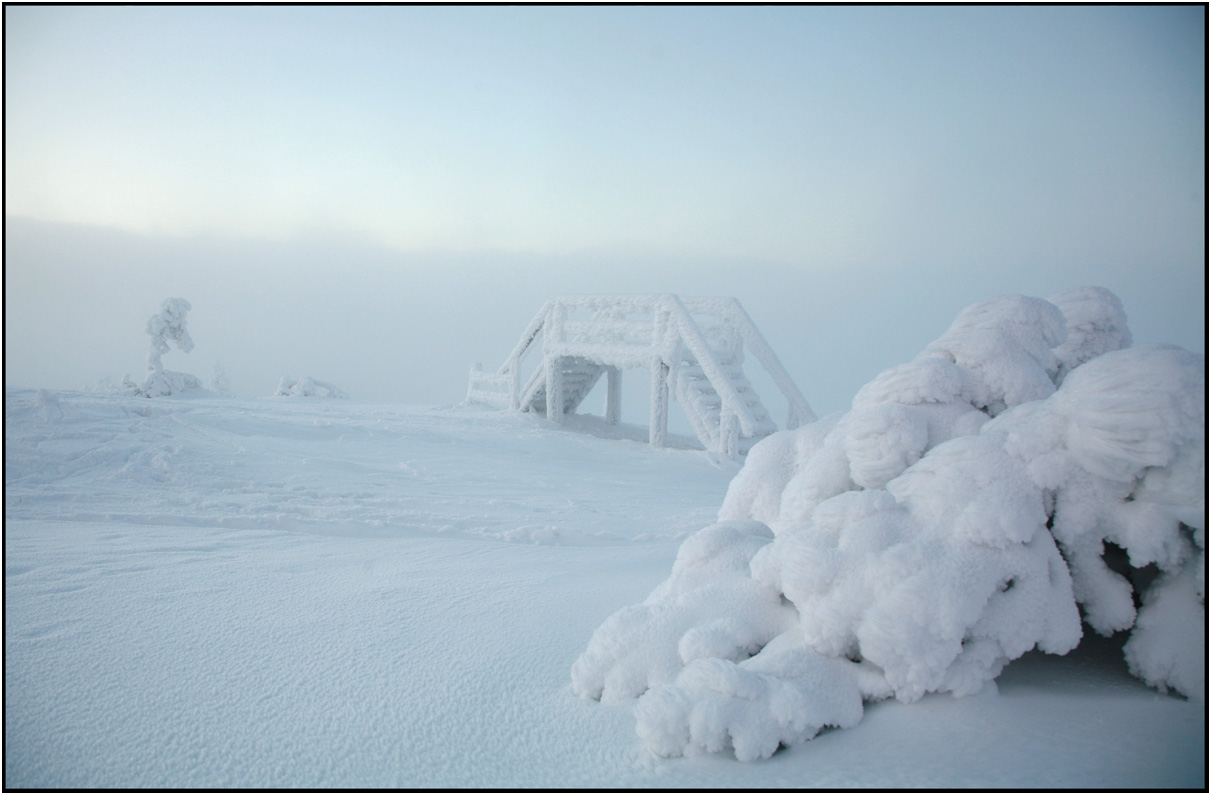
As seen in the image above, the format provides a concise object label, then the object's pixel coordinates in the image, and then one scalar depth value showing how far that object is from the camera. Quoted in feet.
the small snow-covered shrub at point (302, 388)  52.03
